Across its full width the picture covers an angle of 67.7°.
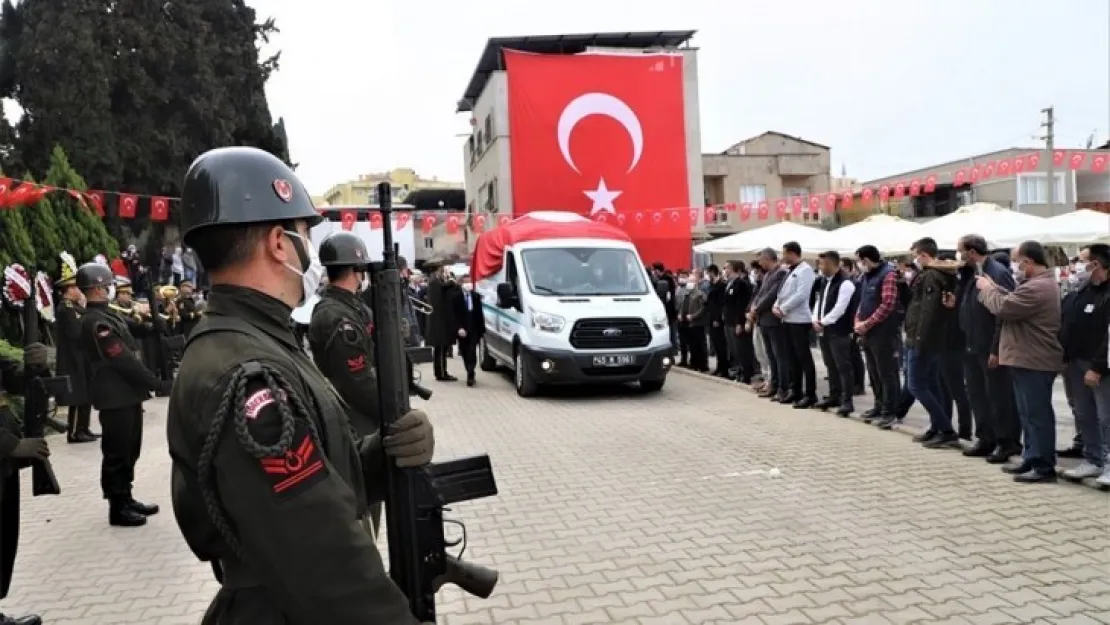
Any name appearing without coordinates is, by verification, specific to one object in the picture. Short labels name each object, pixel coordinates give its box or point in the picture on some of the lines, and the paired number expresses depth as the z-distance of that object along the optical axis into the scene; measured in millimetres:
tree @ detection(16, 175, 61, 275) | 16141
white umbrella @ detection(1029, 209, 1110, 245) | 14211
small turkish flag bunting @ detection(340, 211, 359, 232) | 21897
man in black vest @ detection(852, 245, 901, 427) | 8977
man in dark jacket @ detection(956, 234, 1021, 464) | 7359
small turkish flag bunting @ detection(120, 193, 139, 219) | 20000
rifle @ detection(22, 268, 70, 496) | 4953
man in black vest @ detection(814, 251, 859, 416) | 9812
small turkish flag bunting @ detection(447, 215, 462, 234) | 26556
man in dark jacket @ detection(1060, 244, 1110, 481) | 6430
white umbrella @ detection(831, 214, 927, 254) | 16438
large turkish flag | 28062
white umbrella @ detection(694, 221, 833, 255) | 17031
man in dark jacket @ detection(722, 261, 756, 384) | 12859
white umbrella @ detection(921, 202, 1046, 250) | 14143
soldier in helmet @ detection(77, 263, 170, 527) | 6320
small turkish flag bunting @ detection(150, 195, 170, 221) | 20897
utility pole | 30156
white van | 11734
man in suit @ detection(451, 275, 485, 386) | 14391
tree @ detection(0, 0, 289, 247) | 27359
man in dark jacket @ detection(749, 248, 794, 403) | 11141
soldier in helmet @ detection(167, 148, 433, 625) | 1640
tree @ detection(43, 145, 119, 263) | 17875
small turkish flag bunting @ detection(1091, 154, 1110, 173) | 15433
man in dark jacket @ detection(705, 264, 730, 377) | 13898
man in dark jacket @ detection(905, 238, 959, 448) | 7969
